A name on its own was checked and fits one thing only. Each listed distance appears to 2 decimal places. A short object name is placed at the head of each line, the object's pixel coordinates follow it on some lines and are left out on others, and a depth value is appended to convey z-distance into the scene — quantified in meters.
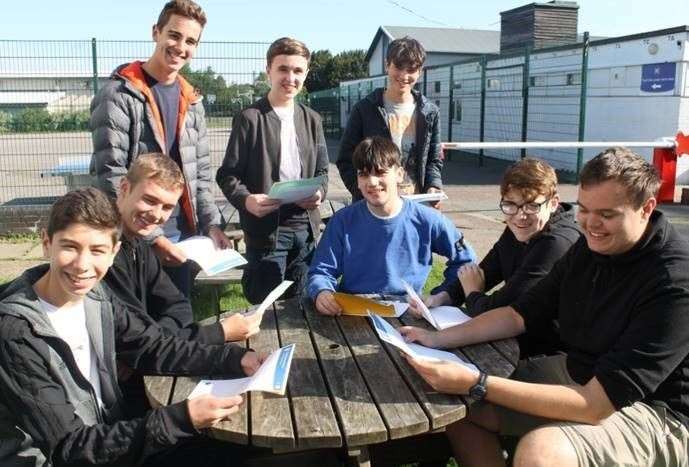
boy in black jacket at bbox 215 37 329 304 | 3.85
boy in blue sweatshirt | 3.30
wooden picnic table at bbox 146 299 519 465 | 2.00
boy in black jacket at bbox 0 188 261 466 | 1.99
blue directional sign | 11.87
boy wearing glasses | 2.91
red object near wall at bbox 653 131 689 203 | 9.88
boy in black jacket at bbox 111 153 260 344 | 2.73
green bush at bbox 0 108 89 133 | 8.90
